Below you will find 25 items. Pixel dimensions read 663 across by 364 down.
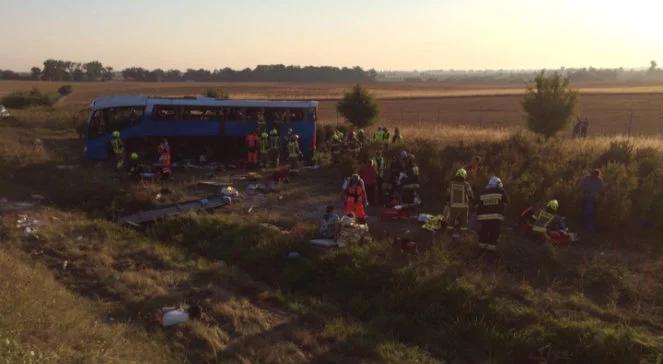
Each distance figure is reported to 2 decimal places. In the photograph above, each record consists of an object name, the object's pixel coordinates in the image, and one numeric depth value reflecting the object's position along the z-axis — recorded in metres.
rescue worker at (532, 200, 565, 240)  11.41
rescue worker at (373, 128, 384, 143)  21.11
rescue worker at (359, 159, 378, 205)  14.48
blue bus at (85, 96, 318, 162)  20.88
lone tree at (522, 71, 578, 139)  21.84
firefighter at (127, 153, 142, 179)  17.84
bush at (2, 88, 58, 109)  49.42
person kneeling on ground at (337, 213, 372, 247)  11.71
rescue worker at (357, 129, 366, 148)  21.77
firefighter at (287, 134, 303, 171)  19.69
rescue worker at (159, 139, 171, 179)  17.67
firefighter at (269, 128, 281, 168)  20.73
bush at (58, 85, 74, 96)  83.19
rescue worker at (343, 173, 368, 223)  12.02
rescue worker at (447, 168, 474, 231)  11.30
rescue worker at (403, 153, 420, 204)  14.22
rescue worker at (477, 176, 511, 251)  10.60
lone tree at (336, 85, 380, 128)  29.09
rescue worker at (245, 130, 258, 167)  20.05
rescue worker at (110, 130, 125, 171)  19.08
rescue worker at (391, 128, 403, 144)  21.77
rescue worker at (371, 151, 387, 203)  15.45
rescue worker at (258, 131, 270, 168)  20.45
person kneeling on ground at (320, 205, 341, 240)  12.02
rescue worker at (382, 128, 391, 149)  21.14
